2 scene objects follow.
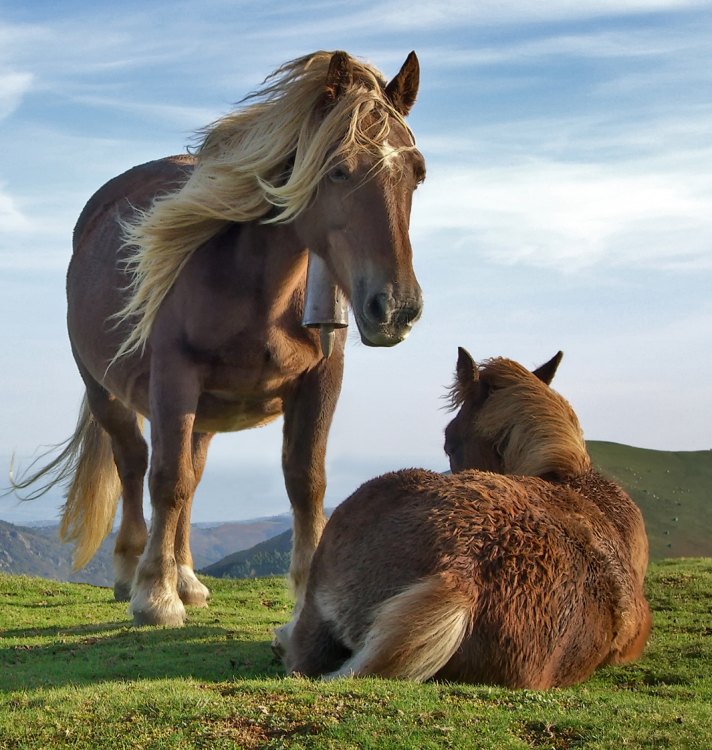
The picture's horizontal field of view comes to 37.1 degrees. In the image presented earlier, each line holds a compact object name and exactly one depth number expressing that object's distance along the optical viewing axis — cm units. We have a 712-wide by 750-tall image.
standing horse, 703
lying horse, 529
